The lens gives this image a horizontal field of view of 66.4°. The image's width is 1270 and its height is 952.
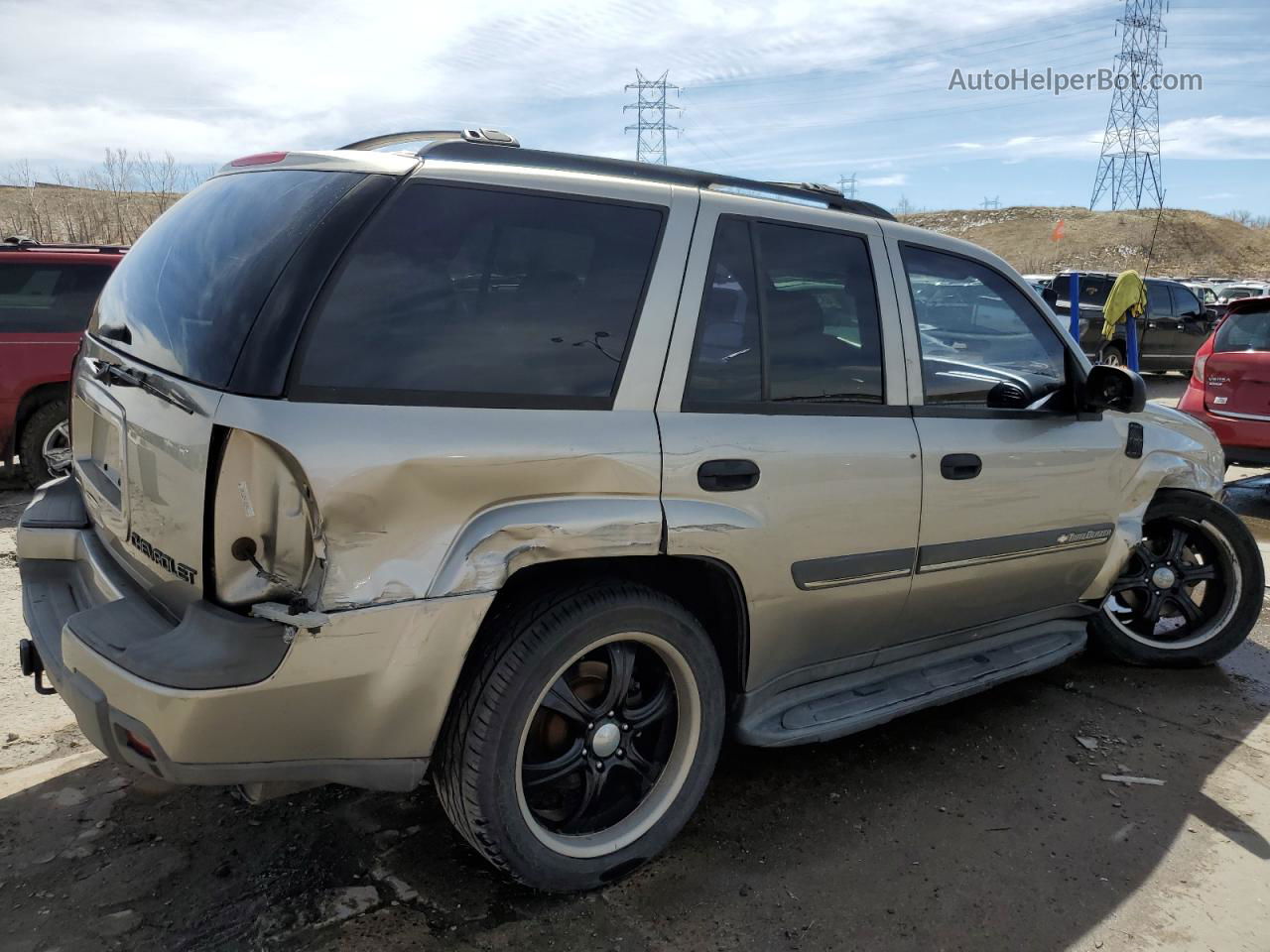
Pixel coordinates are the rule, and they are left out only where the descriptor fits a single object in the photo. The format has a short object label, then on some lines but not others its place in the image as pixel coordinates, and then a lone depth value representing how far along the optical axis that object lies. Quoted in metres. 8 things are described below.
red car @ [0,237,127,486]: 6.88
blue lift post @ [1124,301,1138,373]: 12.08
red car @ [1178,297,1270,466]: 7.80
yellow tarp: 11.84
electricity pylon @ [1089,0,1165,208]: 54.53
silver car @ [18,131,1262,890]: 2.12
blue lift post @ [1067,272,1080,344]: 11.85
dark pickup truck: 16.84
